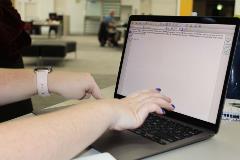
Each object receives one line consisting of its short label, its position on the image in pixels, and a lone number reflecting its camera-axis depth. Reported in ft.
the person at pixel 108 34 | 38.58
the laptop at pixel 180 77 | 2.77
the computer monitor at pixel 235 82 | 4.02
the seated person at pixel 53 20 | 42.29
